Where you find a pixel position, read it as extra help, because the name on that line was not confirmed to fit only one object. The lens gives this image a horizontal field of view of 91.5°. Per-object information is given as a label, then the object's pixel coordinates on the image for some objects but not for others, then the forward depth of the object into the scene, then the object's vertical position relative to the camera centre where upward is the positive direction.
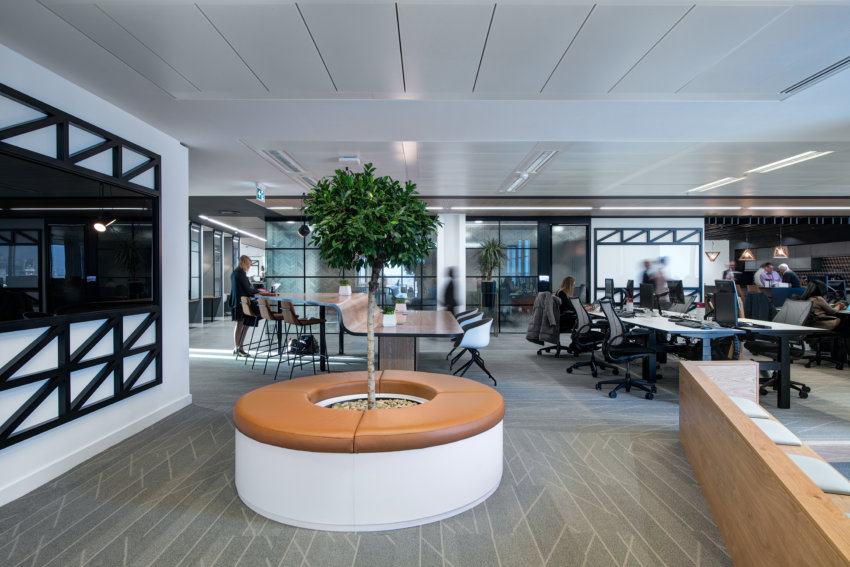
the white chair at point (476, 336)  5.12 -0.75
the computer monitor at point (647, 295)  6.52 -0.29
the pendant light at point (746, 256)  14.20 +0.72
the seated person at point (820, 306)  6.32 -0.45
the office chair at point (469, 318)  5.16 -0.61
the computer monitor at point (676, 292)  6.57 -0.25
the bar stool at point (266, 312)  6.03 -0.54
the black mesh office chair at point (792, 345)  4.88 -0.85
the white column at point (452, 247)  10.48 +0.74
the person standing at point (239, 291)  7.16 -0.27
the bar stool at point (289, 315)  5.73 -0.54
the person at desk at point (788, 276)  9.27 +0.02
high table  4.27 -0.58
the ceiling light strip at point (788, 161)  5.18 +1.54
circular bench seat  2.12 -0.99
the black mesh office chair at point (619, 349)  4.90 -0.88
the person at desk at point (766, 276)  9.52 +0.01
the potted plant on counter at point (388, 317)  4.66 -0.46
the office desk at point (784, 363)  4.44 -0.94
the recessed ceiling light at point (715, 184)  6.64 +1.56
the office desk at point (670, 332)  4.46 -0.60
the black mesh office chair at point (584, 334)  6.15 -0.88
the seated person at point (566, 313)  7.05 -0.62
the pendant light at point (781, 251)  13.62 +0.85
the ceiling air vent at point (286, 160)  5.11 +1.51
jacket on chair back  6.71 -0.73
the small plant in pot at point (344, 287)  7.22 -0.19
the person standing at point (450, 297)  9.43 -0.49
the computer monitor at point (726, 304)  4.67 -0.31
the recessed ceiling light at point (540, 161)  5.22 +1.54
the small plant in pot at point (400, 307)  5.69 -0.43
